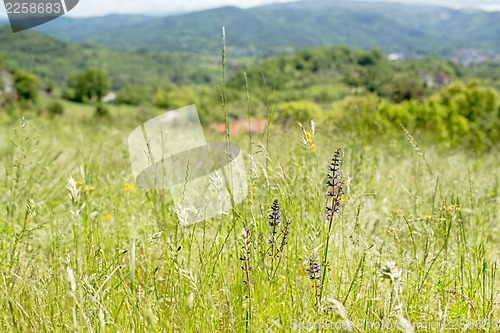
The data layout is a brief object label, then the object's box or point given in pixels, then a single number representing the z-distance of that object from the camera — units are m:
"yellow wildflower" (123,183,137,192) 2.92
